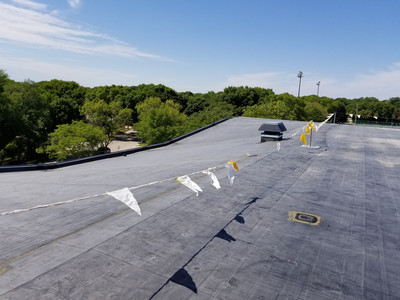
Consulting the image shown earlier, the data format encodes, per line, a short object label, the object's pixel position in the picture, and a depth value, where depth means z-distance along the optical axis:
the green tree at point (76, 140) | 33.81
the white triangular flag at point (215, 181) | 7.51
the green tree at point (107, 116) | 49.59
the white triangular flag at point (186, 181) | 7.43
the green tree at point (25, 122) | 41.72
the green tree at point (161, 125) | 43.62
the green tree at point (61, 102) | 58.06
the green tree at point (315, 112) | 74.50
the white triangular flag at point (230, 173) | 8.12
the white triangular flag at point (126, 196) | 6.20
